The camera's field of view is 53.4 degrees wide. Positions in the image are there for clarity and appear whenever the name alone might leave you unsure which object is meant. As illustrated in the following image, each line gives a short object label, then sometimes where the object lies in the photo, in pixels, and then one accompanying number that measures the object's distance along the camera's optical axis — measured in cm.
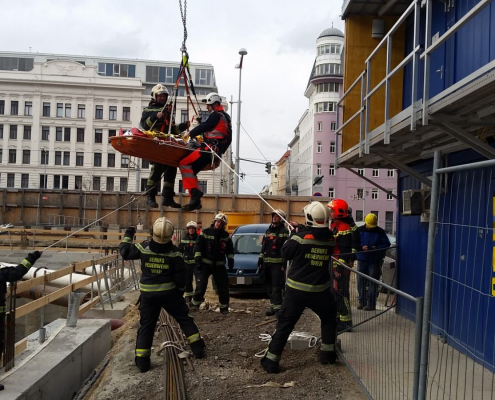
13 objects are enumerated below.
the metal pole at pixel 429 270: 336
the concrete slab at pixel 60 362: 599
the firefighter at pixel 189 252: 1008
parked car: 1151
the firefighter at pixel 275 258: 878
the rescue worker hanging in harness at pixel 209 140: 744
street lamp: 1802
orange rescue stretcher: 707
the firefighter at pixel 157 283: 629
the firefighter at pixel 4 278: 564
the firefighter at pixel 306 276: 564
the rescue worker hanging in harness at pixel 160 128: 759
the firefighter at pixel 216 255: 941
